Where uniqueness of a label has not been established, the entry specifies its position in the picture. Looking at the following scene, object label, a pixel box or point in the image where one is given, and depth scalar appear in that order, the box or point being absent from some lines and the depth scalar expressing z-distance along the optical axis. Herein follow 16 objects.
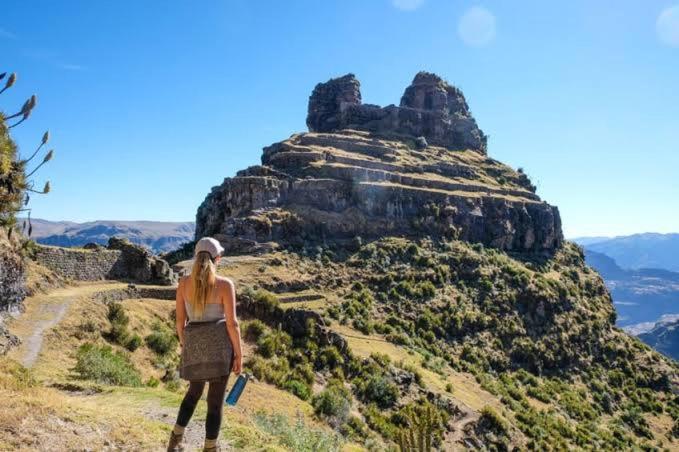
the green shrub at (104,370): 13.20
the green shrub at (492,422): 29.55
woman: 5.72
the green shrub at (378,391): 25.81
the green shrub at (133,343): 19.77
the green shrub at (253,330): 26.97
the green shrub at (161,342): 20.83
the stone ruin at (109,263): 25.85
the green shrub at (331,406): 19.81
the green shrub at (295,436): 9.04
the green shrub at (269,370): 22.33
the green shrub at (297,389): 21.86
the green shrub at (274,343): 25.61
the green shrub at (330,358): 27.59
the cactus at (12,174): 8.00
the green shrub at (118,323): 19.86
